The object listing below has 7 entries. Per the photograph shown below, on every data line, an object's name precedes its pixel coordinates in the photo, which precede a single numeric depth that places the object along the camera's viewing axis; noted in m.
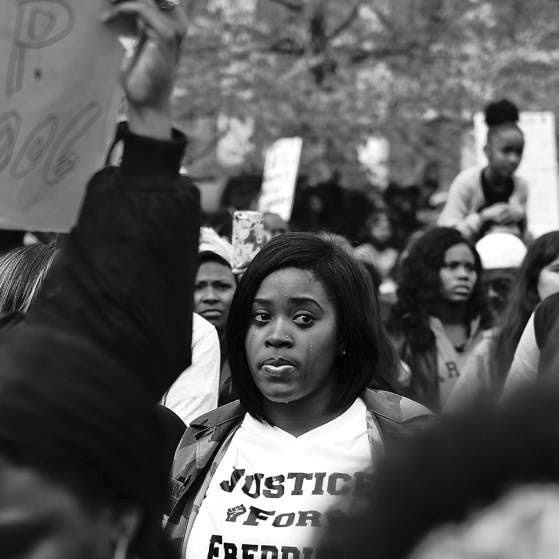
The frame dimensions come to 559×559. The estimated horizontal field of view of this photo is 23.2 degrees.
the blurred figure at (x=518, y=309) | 5.62
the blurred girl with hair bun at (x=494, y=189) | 8.24
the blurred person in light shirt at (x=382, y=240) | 11.87
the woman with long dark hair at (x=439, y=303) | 6.59
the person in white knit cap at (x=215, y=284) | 5.73
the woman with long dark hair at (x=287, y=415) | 3.17
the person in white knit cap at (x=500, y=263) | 7.70
